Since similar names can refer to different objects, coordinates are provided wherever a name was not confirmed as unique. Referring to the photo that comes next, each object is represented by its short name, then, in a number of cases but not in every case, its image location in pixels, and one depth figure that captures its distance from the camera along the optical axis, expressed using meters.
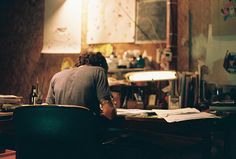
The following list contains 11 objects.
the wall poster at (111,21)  4.14
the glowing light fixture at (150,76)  3.29
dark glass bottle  4.20
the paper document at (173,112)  2.56
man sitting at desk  2.61
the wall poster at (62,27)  4.66
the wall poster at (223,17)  3.48
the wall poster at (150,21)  3.87
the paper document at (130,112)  2.72
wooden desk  2.41
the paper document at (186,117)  2.36
